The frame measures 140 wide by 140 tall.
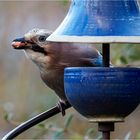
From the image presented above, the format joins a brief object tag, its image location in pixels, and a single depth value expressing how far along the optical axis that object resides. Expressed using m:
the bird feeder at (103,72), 4.87
